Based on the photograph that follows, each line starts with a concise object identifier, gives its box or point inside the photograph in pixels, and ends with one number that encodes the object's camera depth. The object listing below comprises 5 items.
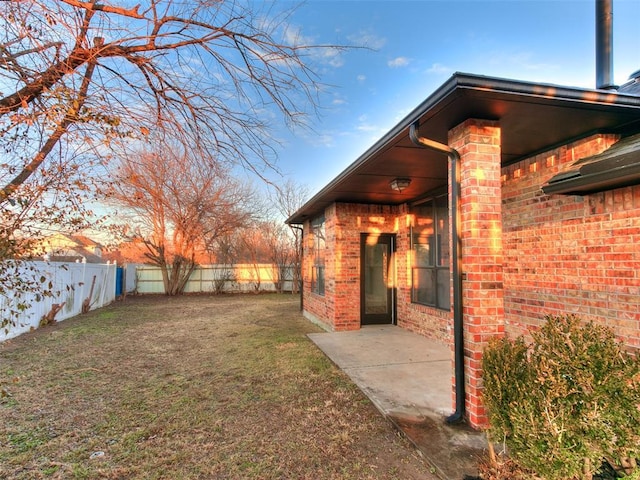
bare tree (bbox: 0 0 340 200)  1.98
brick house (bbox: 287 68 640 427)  2.78
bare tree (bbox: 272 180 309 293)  18.67
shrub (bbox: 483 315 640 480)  1.79
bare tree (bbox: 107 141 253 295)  15.52
